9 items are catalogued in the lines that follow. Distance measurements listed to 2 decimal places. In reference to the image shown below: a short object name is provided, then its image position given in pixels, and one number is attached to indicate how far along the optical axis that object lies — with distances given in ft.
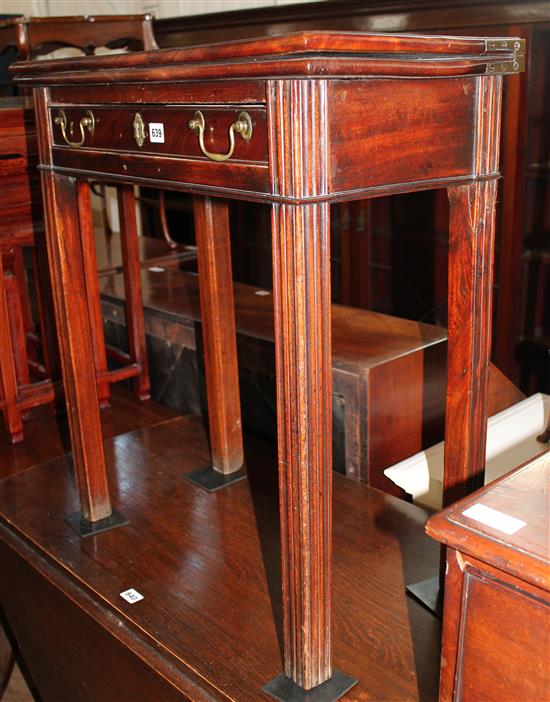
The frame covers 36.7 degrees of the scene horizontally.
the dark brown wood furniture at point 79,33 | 8.43
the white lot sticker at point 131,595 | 4.81
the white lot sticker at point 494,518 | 2.98
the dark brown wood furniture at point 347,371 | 6.00
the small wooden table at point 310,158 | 3.22
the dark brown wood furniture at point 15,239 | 6.58
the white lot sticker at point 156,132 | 3.94
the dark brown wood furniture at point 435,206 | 8.21
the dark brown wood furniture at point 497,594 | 2.80
